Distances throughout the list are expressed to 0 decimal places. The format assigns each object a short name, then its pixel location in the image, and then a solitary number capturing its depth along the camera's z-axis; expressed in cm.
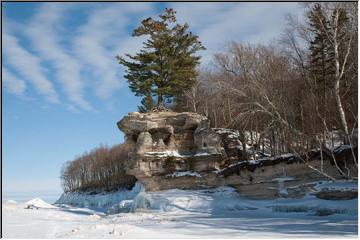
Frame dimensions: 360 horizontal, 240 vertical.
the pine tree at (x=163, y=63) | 3127
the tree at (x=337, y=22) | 1828
